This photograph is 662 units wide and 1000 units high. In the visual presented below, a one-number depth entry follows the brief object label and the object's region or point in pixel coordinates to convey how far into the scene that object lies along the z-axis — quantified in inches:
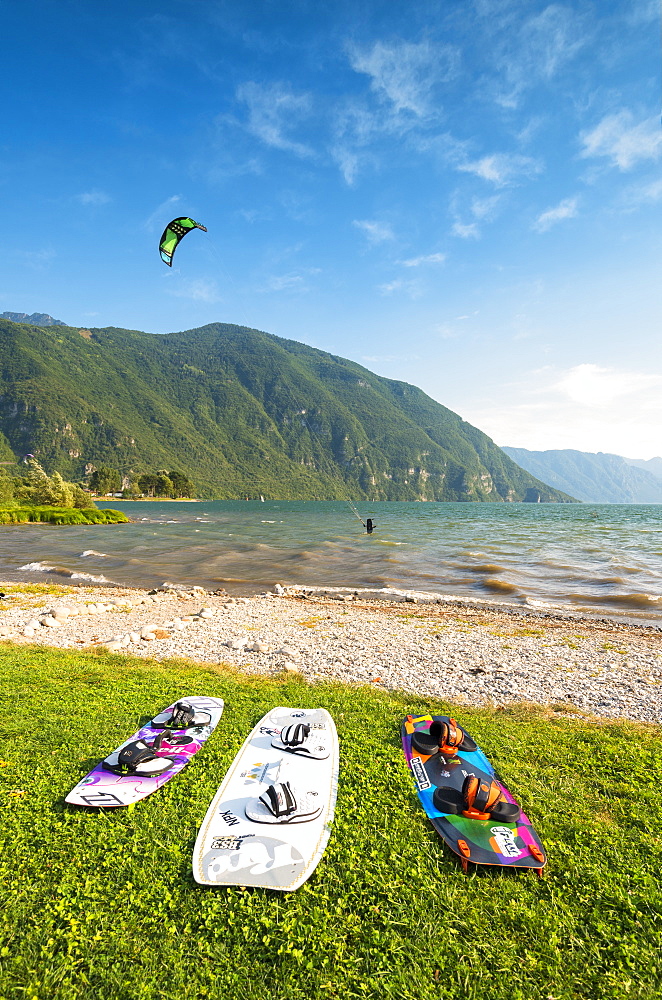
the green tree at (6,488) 2529.5
